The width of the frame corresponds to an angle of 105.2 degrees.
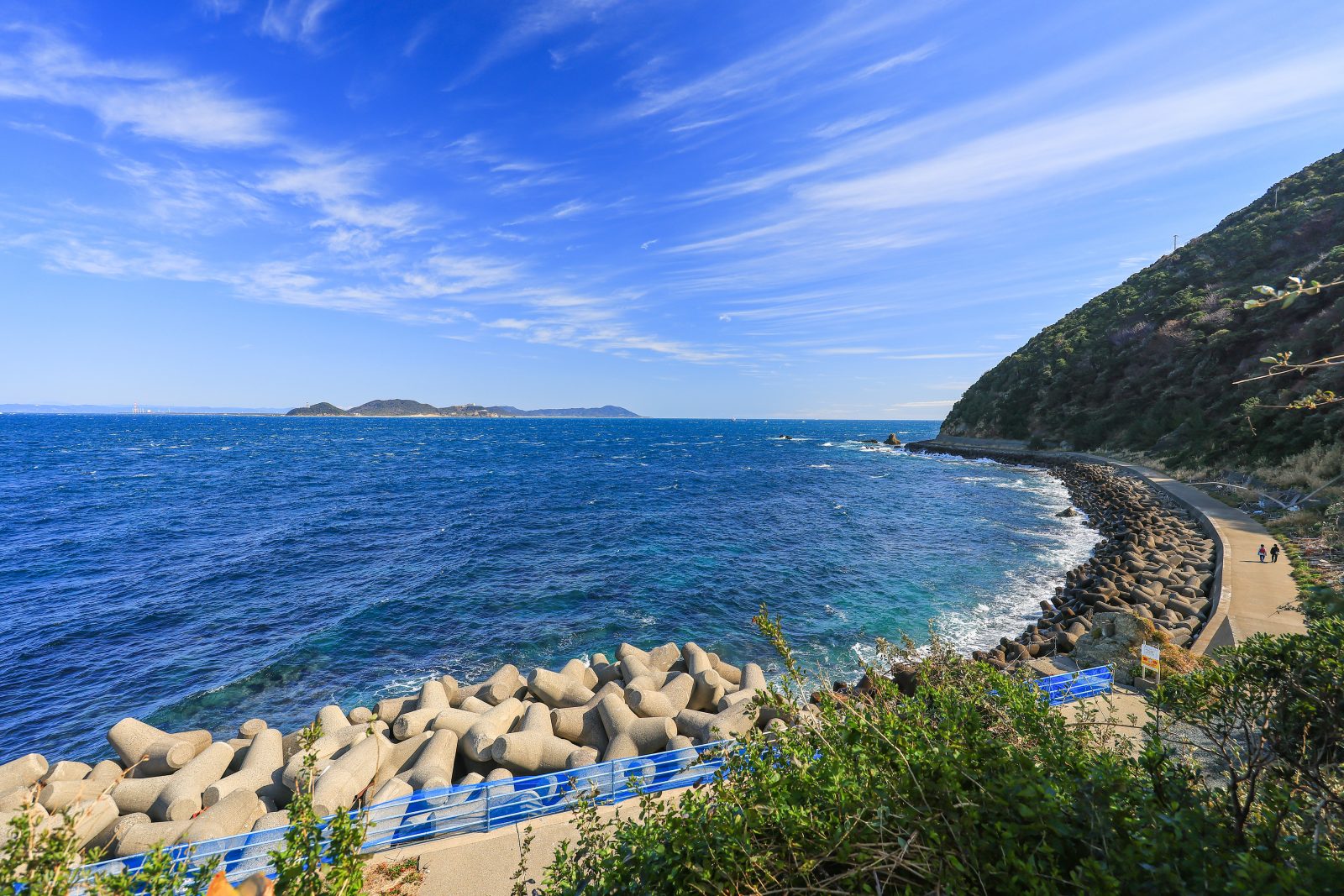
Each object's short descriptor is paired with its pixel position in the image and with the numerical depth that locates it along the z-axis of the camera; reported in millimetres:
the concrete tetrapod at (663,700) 11041
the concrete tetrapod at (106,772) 9422
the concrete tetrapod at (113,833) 7695
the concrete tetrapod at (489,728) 9625
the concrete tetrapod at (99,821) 7631
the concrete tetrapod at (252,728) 11211
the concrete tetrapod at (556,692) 12203
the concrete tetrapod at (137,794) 8539
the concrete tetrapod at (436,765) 8711
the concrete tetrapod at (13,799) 8208
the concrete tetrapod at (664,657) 14086
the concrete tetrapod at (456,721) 10570
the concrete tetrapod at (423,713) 10578
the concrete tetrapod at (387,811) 6424
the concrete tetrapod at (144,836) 7570
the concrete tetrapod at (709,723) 10133
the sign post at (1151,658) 10203
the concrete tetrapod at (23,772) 8898
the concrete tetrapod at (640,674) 12508
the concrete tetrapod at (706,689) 12102
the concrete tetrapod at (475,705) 11703
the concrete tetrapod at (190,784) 8328
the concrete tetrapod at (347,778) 8133
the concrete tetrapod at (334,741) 9656
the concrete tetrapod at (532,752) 9438
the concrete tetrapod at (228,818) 7523
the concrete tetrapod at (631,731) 9961
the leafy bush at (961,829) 3018
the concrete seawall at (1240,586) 13211
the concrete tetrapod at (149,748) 9555
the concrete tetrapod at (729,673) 13836
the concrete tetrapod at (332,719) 10739
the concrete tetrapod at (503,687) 12430
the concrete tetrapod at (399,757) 9438
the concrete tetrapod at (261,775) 8562
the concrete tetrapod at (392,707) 11273
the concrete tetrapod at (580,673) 13328
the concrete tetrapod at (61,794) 8516
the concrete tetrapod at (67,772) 9318
